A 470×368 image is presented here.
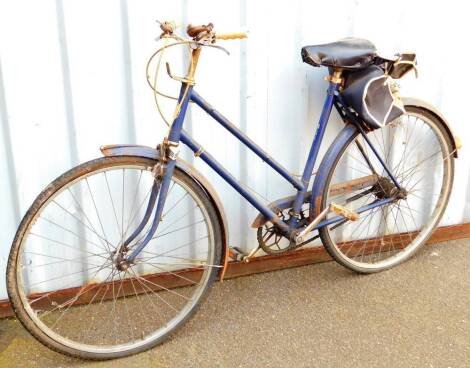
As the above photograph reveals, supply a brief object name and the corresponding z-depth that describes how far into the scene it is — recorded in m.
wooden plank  3.04
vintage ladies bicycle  2.53
